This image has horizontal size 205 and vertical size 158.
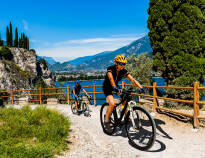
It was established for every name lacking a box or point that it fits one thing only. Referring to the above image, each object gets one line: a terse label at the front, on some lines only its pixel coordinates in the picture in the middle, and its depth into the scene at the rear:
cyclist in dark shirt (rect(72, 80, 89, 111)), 9.34
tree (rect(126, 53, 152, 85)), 21.20
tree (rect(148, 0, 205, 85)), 14.76
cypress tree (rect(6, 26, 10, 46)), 71.38
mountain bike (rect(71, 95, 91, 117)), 9.49
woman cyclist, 4.96
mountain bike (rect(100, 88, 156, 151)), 4.40
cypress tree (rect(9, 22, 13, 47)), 73.54
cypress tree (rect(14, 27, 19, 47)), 75.69
